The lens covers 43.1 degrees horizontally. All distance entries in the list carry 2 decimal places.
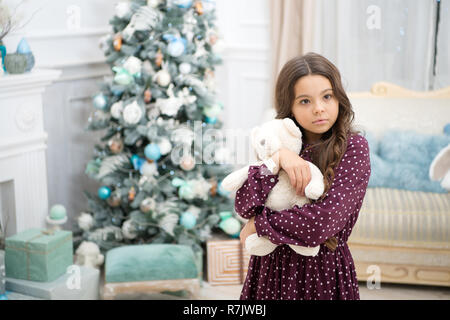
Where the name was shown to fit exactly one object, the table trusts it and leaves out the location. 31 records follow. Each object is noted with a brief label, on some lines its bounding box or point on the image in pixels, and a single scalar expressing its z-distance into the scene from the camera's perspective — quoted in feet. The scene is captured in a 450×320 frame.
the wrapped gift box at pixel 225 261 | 10.82
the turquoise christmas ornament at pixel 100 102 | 10.85
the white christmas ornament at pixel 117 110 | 10.59
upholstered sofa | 9.89
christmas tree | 10.59
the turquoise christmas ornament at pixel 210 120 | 11.34
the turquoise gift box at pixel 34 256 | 9.00
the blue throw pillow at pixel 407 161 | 10.82
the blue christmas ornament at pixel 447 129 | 11.28
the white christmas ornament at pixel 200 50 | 11.09
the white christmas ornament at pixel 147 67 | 10.74
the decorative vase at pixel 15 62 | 9.65
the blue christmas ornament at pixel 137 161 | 10.93
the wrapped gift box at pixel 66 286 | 8.91
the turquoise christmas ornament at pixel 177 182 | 10.84
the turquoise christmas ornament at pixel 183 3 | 10.58
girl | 4.70
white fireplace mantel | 9.66
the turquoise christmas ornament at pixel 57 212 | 10.43
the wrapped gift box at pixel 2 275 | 8.73
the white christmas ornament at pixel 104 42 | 11.01
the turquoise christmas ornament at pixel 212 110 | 11.14
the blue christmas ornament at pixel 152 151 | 10.50
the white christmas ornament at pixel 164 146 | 10.57
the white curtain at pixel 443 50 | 12.04
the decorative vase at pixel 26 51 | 9.75
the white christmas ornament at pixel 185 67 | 10.76
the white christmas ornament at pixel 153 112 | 10.75
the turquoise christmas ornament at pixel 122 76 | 10.49
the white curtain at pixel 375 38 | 12.35
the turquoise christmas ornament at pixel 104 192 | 11.14
